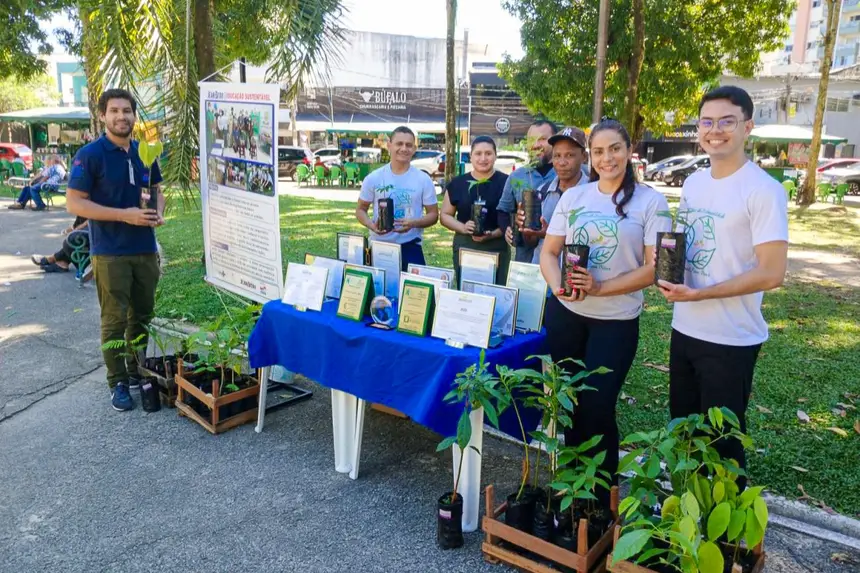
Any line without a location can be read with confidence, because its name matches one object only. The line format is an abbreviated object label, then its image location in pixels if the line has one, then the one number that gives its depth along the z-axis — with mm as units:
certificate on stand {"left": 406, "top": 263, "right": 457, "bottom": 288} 3302
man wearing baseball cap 3432
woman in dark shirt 4160
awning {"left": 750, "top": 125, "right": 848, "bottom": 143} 25783
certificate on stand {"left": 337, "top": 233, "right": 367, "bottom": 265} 3873
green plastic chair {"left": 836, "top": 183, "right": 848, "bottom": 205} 18312
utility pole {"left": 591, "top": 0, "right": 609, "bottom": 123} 8836
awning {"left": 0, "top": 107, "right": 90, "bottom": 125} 25094
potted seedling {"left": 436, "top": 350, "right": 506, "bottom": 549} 2586
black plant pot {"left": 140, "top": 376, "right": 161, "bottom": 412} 4371
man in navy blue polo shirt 4141
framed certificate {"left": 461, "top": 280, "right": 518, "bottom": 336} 3059
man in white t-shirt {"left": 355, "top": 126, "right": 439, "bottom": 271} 4387
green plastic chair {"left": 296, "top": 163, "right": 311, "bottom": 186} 23625
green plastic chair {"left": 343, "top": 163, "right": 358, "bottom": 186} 23125
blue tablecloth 2865
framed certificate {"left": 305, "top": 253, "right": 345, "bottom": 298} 3746
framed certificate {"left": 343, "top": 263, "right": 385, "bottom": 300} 3557
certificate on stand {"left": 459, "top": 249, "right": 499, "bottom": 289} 3230
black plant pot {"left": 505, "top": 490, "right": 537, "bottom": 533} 2750
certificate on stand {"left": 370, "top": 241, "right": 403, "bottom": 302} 3678
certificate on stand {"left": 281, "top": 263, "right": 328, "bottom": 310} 3607
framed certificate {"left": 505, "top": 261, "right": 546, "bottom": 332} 3174
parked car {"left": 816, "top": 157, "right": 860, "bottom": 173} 25975
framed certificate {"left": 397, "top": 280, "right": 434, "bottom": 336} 3131
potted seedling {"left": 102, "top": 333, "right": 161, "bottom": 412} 4281
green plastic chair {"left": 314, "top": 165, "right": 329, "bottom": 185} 23109
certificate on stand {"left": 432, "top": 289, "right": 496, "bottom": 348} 2926
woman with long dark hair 2672
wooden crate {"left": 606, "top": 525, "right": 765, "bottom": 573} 2307
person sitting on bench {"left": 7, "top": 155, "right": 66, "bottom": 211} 15430
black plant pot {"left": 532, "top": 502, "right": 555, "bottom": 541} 2658
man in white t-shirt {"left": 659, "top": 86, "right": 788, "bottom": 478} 2318
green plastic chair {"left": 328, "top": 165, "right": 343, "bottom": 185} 23281
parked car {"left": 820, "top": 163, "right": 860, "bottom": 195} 23547
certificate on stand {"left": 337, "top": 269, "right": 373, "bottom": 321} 3383
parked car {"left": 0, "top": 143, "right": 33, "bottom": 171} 25786
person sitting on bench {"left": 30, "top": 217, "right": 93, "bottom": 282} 8172
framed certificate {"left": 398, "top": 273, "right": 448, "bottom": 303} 3150
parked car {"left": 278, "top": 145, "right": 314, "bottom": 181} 26391
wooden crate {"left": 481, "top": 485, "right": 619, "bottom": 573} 2475
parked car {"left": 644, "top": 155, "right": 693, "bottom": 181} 29266
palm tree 5508
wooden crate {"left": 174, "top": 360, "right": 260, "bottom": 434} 4027
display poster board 4316
